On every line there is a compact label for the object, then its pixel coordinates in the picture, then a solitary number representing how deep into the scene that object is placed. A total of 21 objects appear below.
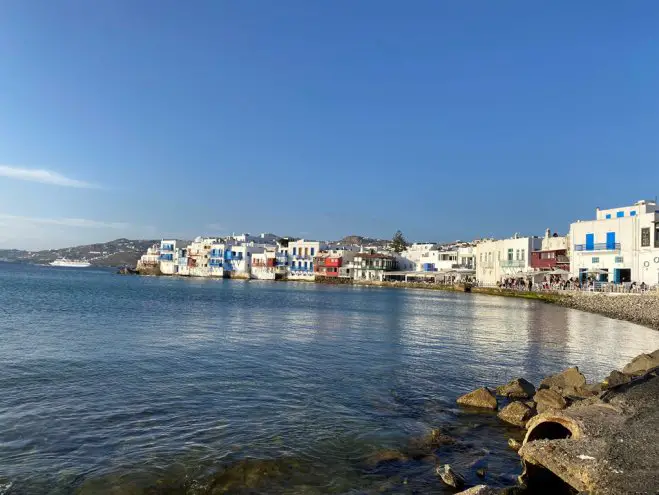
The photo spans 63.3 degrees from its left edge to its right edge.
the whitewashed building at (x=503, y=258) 79.94
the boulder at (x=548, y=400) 12.16
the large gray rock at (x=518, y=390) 14.66
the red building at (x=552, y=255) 73.94
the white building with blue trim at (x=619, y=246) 53.34
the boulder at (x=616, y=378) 14.02
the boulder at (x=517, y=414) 12.35
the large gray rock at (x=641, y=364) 15.63
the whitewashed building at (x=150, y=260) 167.62
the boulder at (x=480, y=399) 13.52
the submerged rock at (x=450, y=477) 8.54
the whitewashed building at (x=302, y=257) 133.62
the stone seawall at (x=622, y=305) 39.62
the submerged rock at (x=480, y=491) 7.31
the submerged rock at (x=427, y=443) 10.21
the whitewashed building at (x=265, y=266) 138.25
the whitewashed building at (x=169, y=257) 158.50
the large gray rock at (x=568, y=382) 14.04
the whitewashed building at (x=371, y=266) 123.44
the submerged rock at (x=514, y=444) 10.55
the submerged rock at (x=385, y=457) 9.69
